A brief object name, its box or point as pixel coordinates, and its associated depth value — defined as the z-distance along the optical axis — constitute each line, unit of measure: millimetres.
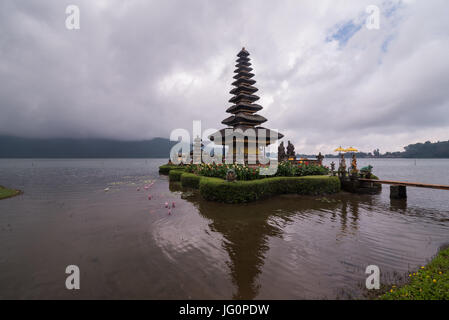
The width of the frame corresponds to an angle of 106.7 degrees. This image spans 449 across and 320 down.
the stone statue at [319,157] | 18420
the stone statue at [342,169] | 14798
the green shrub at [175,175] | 21811
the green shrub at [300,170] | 13008
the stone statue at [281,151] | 20909
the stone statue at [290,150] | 22484
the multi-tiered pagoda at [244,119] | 18531
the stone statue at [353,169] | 14148
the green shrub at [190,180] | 14748
